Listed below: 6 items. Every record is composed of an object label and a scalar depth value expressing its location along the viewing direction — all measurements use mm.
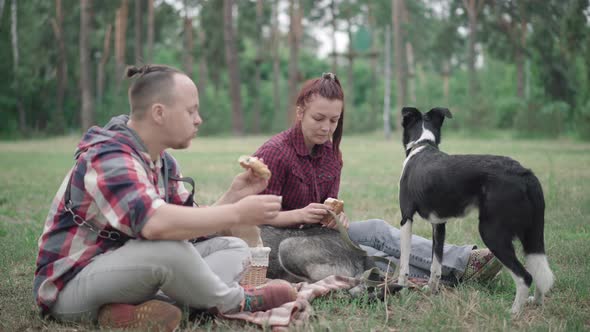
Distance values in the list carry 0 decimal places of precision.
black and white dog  3582
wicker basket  3789
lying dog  4312
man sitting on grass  2914
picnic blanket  3282
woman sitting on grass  4387
